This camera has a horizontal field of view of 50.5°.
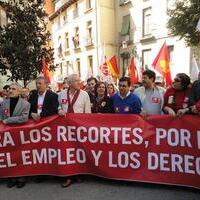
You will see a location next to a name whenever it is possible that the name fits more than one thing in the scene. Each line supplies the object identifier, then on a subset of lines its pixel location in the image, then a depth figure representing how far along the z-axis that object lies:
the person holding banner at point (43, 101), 3.42
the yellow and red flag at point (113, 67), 7.62
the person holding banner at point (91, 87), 4.01
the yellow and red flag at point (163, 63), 5.79
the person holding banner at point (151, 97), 3.60
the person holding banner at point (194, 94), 3.17
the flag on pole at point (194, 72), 5.26
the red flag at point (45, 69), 7.41
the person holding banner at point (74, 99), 3.46
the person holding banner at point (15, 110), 3.30
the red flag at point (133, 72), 7.07
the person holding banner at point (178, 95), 3.31
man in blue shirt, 3.39
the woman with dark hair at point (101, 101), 3.63
